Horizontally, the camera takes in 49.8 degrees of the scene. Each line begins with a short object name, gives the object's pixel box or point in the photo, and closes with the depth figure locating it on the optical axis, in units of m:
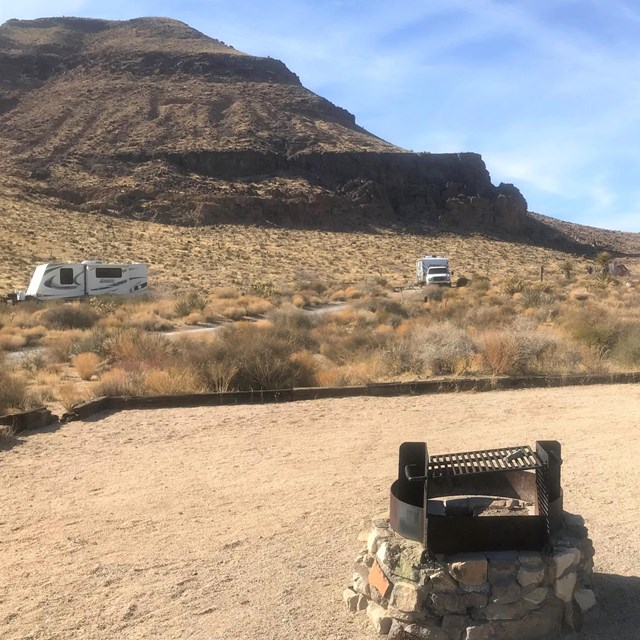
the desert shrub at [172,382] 11.16
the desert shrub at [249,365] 11.51
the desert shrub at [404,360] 12.96
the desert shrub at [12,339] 19.27
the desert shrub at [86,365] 13.63
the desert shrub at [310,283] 40.18
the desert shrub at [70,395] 10.46
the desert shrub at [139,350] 13.10
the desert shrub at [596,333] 14.76
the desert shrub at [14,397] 9.93
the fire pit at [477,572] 3.66
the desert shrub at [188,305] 27.98
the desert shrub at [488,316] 18.69
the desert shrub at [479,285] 35.96
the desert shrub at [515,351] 12.63
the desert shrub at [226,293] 34.41
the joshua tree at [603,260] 60.46
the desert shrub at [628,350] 13.62
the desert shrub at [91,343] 15.74
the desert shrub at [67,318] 23.55
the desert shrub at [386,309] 22.67
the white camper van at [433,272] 40.78
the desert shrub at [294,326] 15.58
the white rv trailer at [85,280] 30.39
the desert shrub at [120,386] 10.96
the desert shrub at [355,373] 12.05
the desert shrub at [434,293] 33.33
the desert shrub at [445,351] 12.78
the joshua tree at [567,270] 50.43
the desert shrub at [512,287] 34.50
